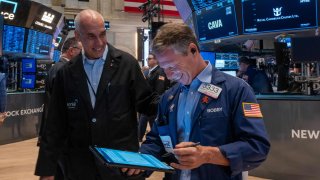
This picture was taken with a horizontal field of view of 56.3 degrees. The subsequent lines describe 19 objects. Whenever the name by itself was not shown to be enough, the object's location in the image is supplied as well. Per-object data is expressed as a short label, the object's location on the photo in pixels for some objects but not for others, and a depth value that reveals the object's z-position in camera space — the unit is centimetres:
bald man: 172
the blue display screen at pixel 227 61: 579
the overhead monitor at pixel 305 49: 343
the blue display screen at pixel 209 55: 569
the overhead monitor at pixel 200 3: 496
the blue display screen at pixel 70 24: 1119
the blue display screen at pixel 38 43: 787
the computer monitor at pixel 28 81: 723
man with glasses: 325
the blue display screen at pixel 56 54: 1151
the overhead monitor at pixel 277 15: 387
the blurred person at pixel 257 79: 476
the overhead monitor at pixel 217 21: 462
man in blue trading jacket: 111
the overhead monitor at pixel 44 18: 784
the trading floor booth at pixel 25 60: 616
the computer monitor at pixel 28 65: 729
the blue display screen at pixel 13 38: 720
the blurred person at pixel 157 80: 447
